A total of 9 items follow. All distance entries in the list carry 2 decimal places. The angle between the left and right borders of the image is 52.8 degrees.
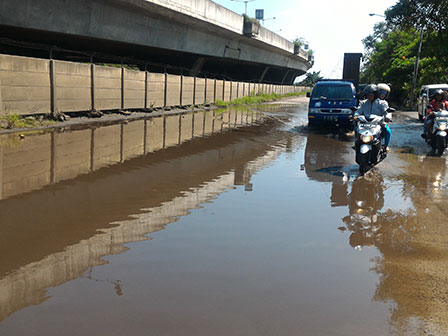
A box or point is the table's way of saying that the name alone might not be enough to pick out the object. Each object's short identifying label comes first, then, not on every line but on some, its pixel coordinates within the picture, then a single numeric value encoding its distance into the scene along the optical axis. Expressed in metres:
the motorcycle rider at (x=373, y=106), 9.31
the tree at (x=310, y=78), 123.43
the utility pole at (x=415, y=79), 36.28
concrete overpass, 20.75
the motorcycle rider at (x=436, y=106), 12.01
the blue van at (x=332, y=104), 16.69
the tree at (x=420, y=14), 21.70
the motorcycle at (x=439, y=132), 11.44
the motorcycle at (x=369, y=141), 8.59
